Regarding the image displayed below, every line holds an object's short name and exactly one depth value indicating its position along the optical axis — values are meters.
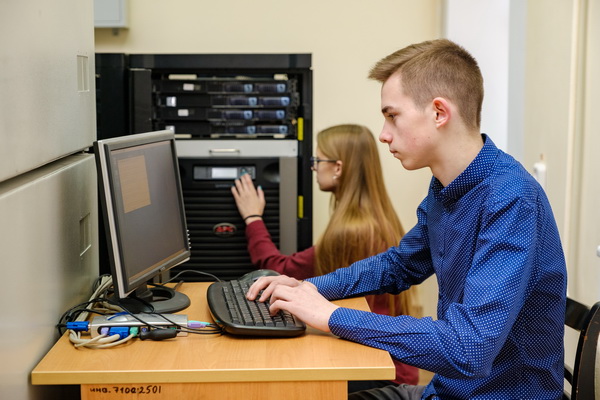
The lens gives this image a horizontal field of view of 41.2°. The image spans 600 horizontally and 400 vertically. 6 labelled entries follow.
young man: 1.42
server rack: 2.52
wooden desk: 1.41
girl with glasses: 2.38
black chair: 1.60
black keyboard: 1.57
